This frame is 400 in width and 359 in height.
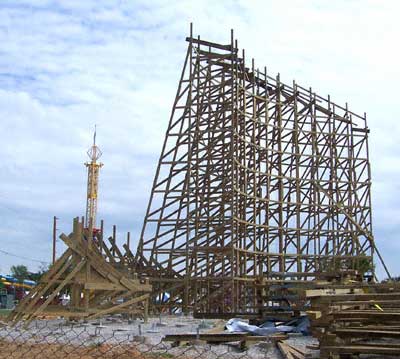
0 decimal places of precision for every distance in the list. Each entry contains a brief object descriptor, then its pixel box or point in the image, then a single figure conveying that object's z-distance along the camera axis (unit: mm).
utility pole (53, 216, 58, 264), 31272
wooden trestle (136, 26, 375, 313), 31031
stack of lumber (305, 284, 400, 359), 9172
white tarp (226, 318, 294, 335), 15459
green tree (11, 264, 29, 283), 76912
